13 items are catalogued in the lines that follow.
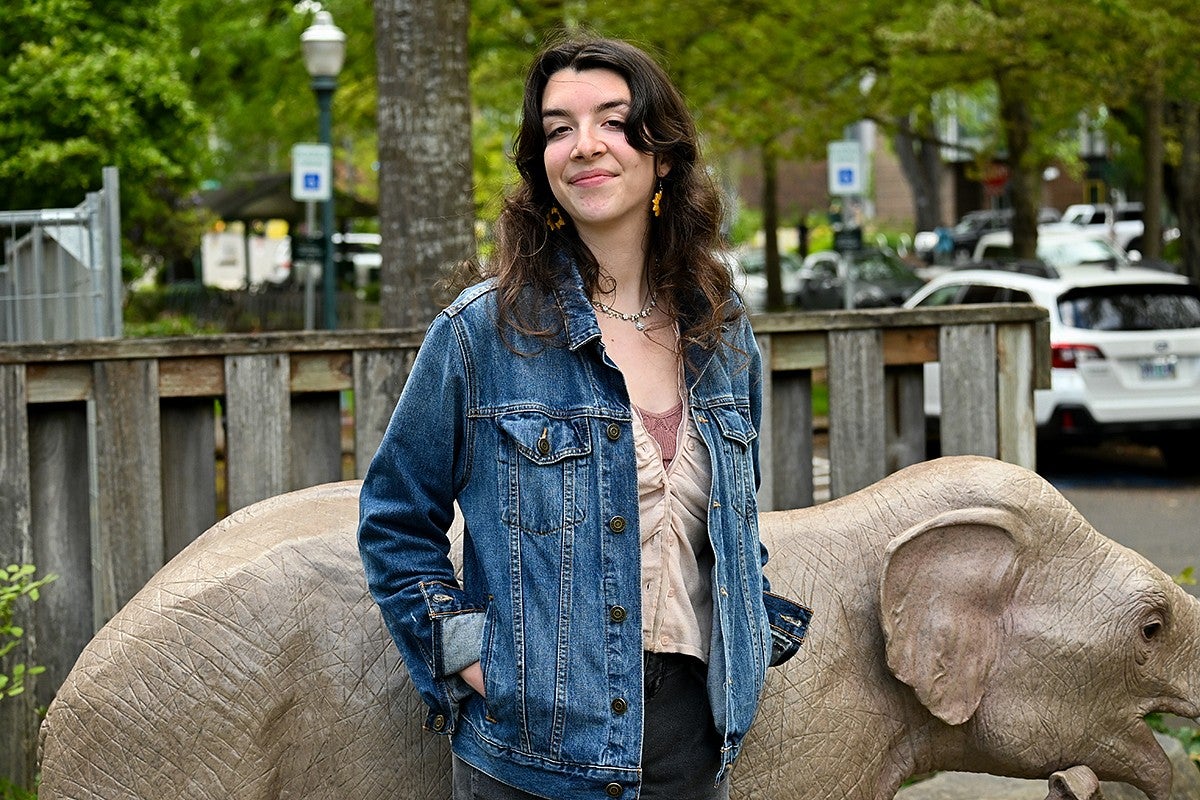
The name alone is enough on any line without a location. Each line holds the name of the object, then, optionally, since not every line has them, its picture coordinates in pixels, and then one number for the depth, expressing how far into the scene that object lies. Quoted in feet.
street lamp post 50.05
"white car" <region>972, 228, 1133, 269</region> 86.07
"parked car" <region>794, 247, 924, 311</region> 79.15
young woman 7.73
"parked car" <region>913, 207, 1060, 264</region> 136.12
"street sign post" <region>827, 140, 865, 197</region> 50.26
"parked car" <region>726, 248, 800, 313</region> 96.89
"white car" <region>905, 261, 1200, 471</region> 37.83
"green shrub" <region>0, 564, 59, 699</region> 12.53
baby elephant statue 9.32
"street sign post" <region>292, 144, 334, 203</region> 49.37
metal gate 17.01
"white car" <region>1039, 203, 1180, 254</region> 122.11
